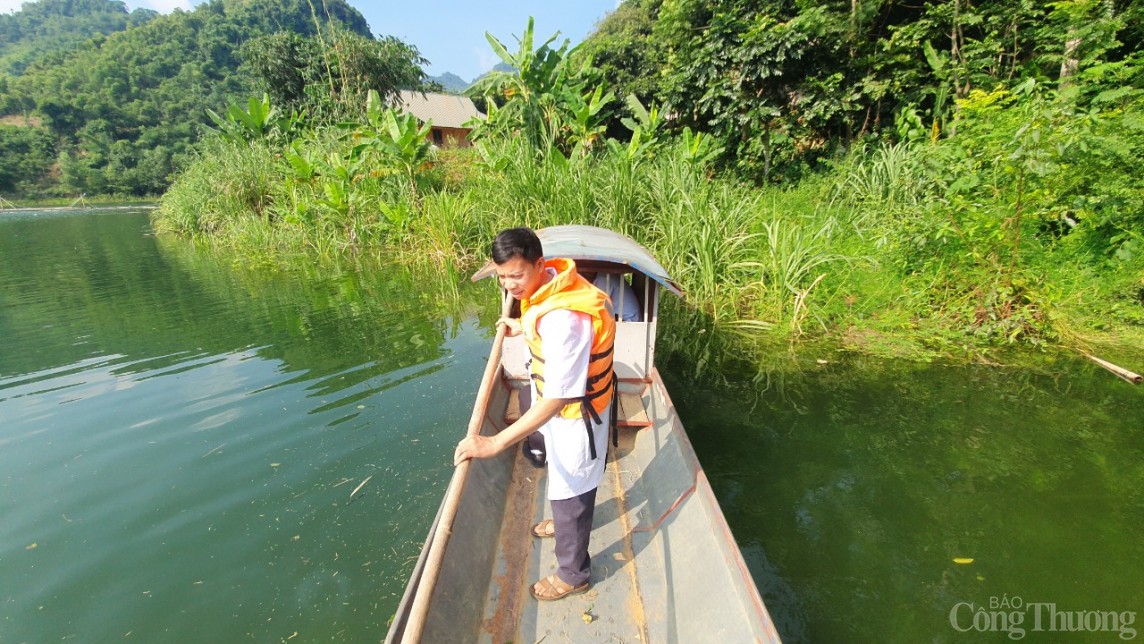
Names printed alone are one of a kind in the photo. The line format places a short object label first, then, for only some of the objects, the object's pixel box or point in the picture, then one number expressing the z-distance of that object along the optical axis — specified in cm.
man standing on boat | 178
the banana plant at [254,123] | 1292
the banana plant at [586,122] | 941
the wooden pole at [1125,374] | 450
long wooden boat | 194
